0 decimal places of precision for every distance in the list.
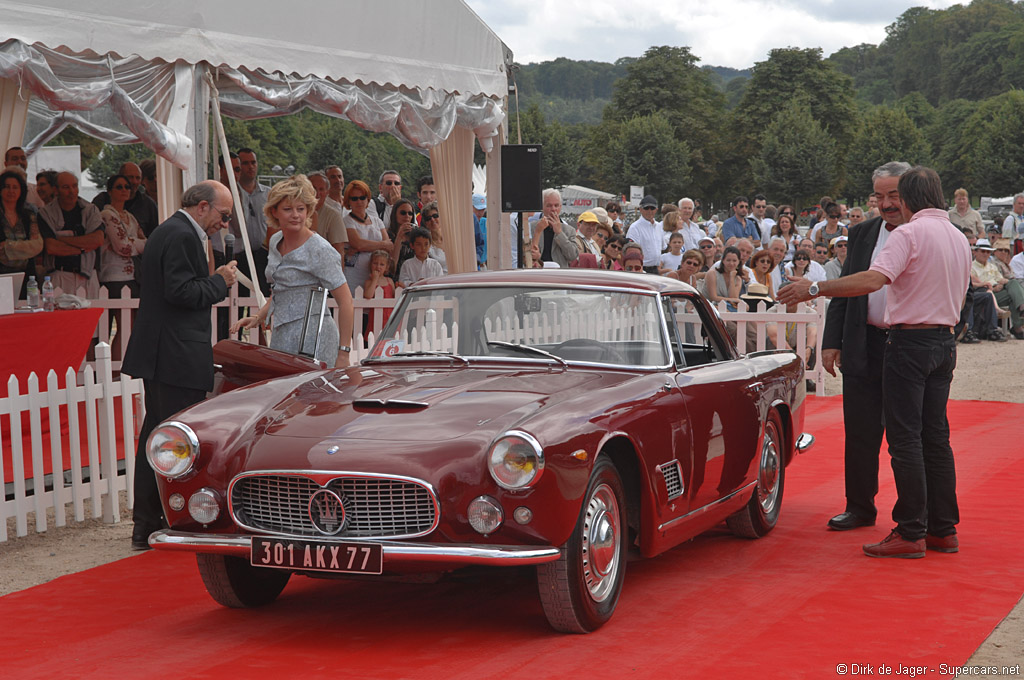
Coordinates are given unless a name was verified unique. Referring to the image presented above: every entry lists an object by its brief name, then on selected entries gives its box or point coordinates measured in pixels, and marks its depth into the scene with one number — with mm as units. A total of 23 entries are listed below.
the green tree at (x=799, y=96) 87312
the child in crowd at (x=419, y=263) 13305
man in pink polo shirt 6258
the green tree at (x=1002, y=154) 76000
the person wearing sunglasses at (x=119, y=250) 12094
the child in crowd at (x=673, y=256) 16000
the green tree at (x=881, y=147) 80188
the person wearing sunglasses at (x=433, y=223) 14617
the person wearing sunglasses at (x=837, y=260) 17141
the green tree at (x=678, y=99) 94688
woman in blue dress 7035
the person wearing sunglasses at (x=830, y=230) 19844
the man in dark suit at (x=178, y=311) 6504
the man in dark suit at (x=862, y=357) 6840
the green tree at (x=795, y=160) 78375
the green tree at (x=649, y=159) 87812
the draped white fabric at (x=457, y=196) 12930
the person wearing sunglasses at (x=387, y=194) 15000
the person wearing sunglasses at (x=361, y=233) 13070
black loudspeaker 12789
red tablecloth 8945
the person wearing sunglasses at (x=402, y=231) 13719
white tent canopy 8602
